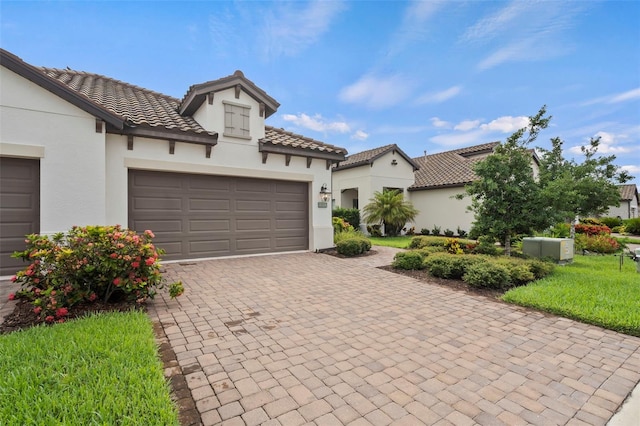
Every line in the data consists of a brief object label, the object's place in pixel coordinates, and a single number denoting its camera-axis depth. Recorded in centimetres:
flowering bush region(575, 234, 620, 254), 1204
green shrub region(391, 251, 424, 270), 806
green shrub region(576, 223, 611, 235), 1337
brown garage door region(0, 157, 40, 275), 641
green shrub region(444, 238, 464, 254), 950
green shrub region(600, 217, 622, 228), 2641
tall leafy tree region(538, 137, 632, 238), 1083
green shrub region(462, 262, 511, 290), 628
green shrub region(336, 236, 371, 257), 1006
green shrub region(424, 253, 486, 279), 701
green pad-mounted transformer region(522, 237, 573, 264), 917
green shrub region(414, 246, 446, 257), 885
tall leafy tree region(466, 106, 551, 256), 874
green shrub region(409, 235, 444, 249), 1089
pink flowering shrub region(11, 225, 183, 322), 422
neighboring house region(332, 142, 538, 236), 1809
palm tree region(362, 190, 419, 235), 1722
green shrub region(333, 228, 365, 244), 1166
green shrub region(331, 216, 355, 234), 1425
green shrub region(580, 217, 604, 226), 2206
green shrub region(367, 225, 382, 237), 1791
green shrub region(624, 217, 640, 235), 2348
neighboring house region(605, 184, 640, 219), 3661
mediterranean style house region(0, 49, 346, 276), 648
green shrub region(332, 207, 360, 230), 1836
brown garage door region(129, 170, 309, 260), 835
